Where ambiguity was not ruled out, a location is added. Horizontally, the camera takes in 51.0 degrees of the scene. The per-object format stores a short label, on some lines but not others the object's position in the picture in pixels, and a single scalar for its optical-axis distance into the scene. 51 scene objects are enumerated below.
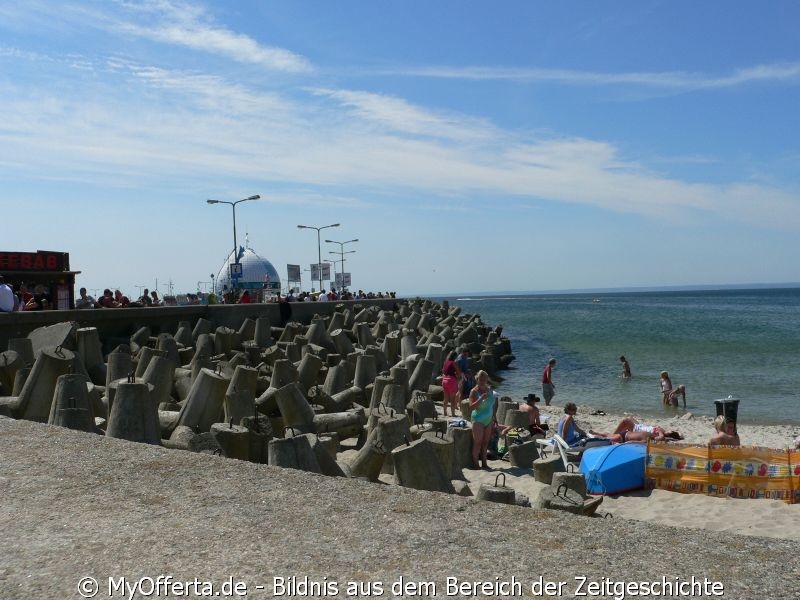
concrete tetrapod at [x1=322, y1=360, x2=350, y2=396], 12.78
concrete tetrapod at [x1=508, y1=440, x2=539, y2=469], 10.18
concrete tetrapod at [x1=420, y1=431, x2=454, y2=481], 7.93
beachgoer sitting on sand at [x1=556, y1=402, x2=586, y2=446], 11.00
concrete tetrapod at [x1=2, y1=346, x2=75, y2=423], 8.67
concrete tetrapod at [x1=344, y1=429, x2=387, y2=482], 7.41
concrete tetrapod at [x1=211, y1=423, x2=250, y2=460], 7.47
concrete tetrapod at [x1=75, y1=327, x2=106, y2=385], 12.62
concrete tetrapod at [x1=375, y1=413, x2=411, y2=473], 7.88
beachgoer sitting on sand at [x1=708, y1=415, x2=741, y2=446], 9.70
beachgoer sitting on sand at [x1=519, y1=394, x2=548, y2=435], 12.17
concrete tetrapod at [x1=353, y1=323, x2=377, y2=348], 21.56
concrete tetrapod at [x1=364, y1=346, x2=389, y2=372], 16.61
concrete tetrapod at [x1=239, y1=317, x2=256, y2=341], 19.48
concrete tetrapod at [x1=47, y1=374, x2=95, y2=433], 7.25
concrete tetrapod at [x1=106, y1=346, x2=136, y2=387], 11.14
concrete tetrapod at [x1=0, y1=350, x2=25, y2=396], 10.41
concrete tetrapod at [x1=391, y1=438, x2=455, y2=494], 6.35
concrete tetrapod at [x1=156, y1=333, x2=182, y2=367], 13.83
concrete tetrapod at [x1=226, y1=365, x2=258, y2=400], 10.15
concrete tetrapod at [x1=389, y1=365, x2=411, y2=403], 12.96
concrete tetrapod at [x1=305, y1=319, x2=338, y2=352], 18.64
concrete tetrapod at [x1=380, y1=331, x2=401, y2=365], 19.77
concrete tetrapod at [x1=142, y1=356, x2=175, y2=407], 10.19
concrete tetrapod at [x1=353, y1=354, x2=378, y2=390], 13.61
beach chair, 10.55
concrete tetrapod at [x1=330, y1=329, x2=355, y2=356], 19.11
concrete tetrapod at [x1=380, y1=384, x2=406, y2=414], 11.28
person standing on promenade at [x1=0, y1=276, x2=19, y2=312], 14.52
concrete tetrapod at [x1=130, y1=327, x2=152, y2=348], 16.20
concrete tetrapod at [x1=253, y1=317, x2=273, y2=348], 18.89
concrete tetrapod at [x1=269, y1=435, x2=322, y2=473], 6.05
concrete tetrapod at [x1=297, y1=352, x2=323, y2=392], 13.01
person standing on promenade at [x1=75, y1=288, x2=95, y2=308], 20.42
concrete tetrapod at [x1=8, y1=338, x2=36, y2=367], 11.70
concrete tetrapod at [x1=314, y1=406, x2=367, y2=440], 10.04
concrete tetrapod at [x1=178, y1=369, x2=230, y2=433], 8.67
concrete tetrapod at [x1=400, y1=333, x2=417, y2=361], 19.06
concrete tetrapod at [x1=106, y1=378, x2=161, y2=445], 6.93
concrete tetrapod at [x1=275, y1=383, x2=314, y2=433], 9.43
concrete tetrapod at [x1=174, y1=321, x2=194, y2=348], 17.48
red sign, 18.94
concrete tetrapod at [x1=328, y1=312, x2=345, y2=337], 23.13
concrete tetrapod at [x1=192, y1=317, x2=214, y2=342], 18.91
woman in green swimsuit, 10.12
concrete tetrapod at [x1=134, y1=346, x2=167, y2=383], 11.89
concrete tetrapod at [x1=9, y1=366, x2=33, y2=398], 9.60
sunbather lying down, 10.70
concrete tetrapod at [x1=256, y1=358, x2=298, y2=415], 10.61
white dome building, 88.62
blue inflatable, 9.14
